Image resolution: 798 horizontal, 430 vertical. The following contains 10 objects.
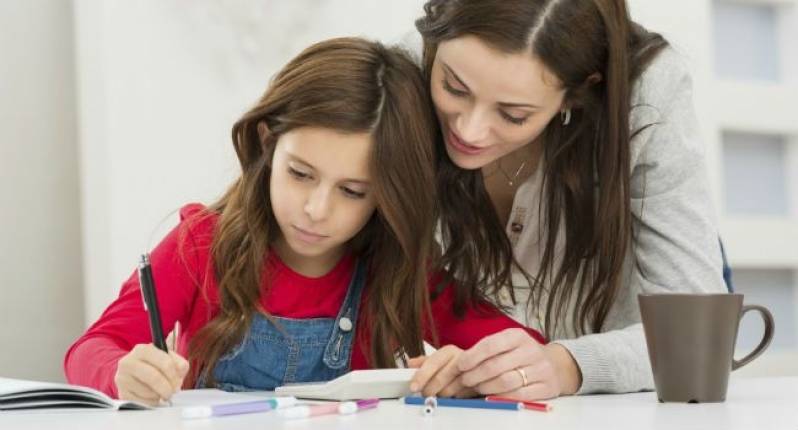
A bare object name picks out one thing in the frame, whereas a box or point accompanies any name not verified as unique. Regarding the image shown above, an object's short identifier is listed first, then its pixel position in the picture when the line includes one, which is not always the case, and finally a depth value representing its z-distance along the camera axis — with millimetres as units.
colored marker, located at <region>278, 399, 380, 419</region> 1598
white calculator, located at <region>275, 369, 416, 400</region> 1822
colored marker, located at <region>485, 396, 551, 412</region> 1689
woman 2123
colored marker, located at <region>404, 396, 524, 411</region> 1701
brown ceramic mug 1708
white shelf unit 3964
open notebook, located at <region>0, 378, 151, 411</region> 1700
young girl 2174
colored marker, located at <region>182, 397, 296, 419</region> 1607
